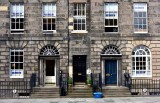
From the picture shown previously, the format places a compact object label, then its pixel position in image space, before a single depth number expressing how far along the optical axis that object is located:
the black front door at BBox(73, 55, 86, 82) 27.00
